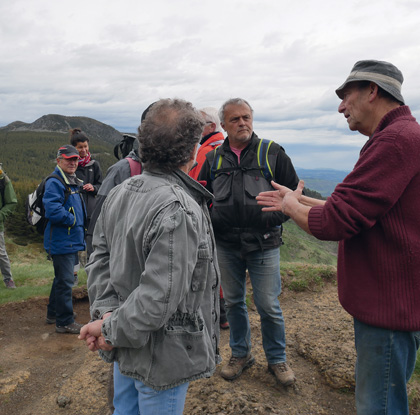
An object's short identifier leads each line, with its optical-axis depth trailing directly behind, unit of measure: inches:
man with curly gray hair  83.4
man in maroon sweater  94.8
